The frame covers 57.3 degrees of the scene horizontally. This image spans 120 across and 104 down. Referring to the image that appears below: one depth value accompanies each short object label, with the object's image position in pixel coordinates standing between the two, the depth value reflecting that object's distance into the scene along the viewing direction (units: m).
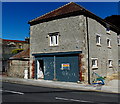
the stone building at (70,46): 10.48
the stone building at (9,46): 18.50
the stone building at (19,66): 13.10
